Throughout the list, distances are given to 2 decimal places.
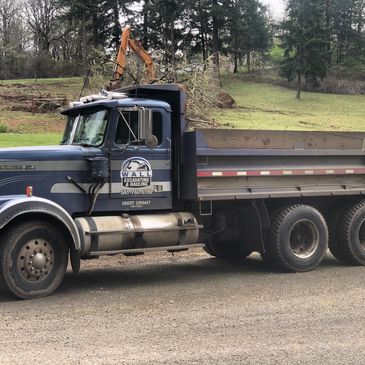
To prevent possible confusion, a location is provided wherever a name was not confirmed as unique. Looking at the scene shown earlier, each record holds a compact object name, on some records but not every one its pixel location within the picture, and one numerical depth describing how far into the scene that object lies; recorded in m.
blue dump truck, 7.51
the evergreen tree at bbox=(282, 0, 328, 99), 63.31
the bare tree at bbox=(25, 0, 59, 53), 75.19
